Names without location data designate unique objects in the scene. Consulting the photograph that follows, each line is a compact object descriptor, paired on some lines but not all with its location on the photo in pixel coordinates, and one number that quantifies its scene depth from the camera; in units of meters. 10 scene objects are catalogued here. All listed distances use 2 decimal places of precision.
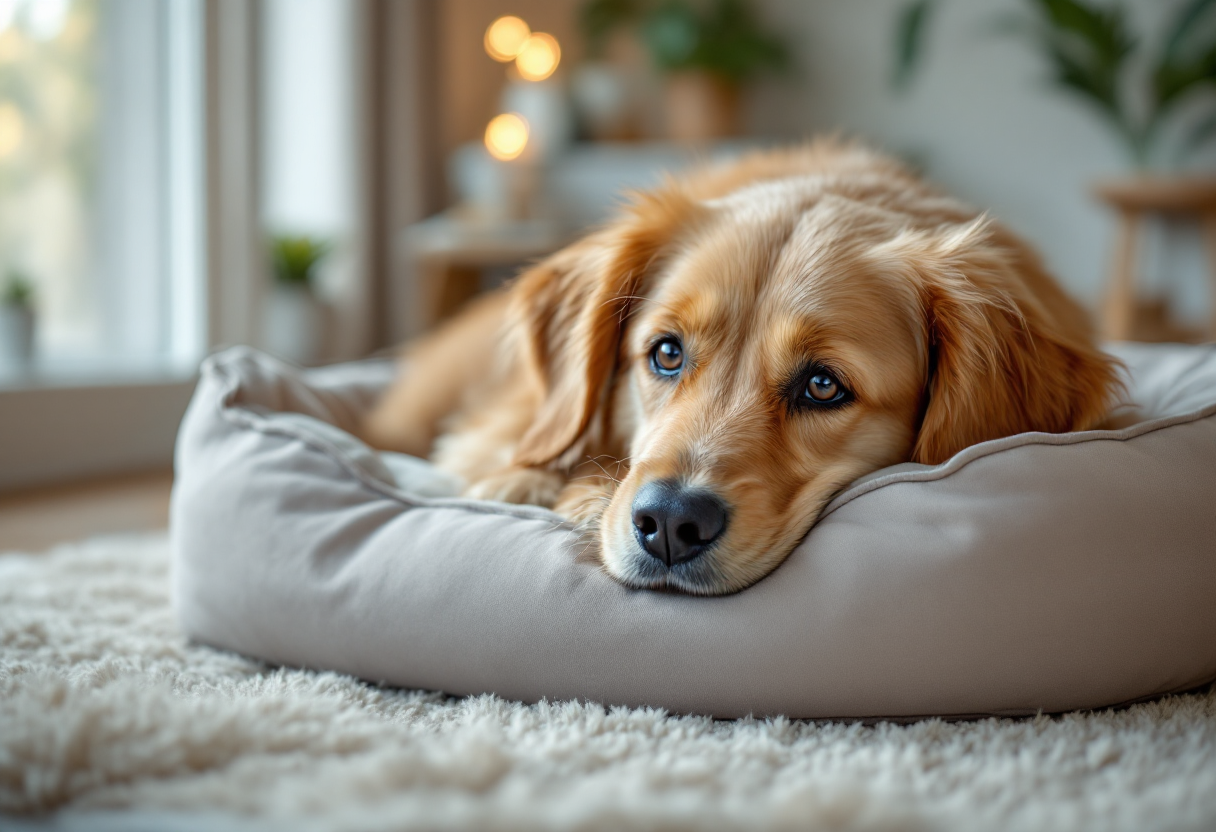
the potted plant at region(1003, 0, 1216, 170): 4.57
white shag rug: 0.91
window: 3.50
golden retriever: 1.34
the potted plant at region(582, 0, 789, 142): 5.08
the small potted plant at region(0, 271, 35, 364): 3.24
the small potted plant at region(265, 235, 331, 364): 4.55
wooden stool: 4.30
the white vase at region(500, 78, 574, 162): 5.16
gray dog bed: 1.21
